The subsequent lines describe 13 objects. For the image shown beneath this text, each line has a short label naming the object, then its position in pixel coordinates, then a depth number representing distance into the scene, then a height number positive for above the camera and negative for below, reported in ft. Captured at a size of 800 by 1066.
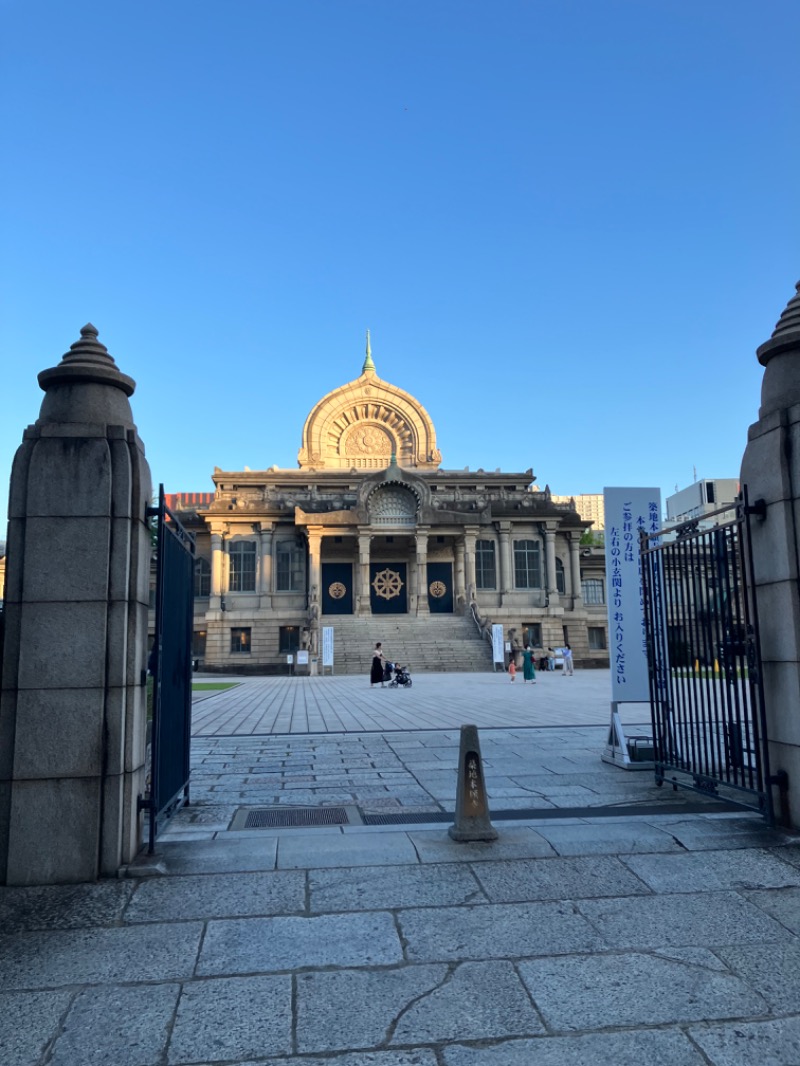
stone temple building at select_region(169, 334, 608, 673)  141.38 +15.00
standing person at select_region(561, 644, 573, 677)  120.26 -2.12
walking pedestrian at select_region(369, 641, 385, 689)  88.63 -2.37
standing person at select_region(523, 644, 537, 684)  95.35 -2.63
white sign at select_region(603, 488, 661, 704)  30.50 +2.11
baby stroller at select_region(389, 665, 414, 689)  87.76 -3.41
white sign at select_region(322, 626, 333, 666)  107.80 +0.55
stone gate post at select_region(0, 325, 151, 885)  16.33 +0.23
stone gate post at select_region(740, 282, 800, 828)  18.99 +2.61
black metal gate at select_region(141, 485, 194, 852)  18.39 -0.39
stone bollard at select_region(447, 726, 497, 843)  18.28 -3.61
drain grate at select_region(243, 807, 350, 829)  20.79 -4.57
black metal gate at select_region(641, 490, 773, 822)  20.80 -0.22
